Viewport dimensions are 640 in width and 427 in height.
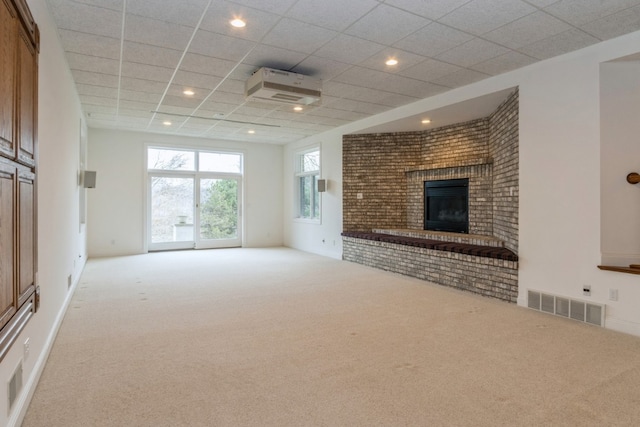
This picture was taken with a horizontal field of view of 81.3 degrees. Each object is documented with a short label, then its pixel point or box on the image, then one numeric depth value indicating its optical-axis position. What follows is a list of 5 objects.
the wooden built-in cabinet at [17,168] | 1.74
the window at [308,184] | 8.77
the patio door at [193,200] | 8.67
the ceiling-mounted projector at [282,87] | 4.18
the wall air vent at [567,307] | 3.57
